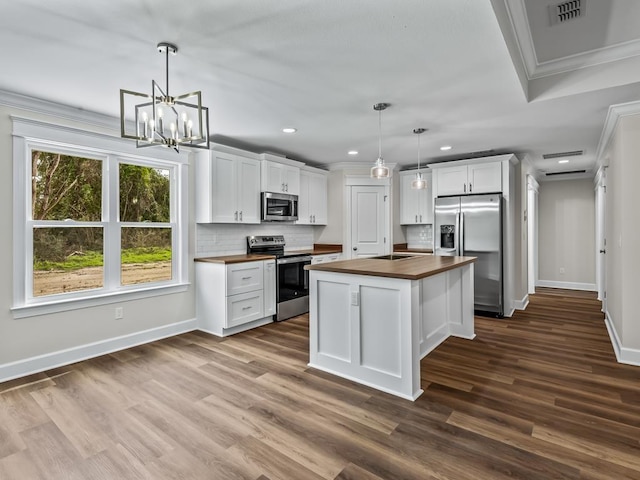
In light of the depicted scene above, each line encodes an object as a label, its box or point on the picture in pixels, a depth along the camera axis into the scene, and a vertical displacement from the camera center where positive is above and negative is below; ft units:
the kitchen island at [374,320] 8.35 -2.20
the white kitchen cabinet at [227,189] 13.93 +2.11
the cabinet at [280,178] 16.08 +2.96
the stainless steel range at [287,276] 15.51 -1.78
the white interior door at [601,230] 16.43 +0.31
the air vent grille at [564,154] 16.59 +4.13
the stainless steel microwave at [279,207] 16.05 +1.52
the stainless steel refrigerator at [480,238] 16.01 -0.04
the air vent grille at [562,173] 21.66 +4.16
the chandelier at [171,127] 6.66 +2.27
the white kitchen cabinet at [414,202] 19.76 +2.05
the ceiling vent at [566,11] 6.99 +4.73
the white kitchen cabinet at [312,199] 18.60 +2.18
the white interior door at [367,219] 19.52 +1.06
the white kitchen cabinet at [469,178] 16.52 +2.94
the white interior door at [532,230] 21.05 +0.47
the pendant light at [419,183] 12.96 +2.05
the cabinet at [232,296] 13.28 -2.30
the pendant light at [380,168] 10.50 +2.11
